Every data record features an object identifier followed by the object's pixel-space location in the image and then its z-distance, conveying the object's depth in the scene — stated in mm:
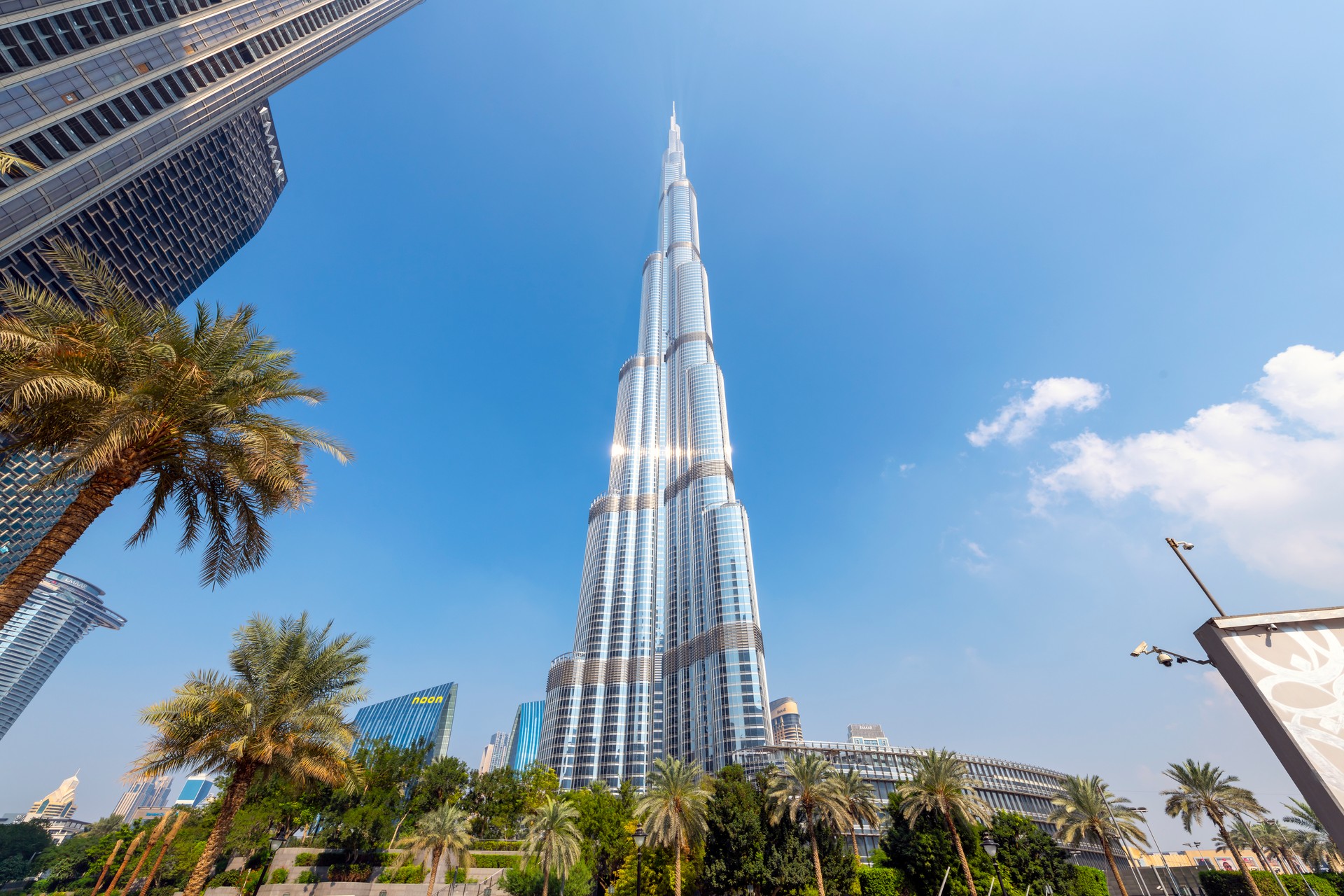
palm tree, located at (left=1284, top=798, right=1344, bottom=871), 62697
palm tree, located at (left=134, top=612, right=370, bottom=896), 21656
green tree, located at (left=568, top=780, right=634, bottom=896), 57938
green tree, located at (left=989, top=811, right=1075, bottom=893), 50375
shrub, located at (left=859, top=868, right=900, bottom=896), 50250
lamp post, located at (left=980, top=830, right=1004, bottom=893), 53800
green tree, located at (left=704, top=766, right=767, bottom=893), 45312
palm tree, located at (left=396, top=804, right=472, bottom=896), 42344
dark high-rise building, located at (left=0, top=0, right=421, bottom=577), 50906
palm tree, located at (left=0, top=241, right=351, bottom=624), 13094
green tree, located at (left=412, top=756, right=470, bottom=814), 62812
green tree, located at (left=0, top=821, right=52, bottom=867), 101188
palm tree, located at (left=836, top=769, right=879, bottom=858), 47969
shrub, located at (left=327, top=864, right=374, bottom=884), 51656
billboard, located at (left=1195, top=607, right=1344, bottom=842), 14375
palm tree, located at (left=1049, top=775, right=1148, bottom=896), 48750
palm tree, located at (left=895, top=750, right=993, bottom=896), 46688
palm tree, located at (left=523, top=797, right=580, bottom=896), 43312
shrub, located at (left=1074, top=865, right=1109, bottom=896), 52875
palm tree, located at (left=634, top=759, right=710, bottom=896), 42594
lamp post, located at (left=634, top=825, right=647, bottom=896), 50156
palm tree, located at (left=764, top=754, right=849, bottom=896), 44250
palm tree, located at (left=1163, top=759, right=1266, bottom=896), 49156
